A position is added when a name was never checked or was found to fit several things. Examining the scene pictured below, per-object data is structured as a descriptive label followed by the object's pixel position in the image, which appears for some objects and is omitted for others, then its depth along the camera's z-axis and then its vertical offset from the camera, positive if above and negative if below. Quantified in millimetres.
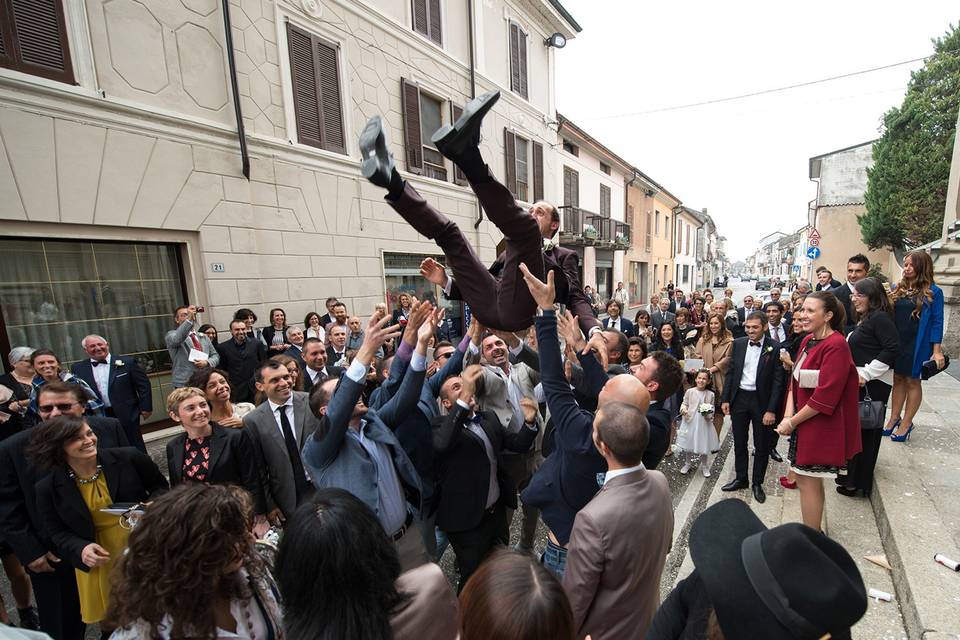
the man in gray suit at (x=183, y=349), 5113 -751
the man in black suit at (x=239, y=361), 5449 -990
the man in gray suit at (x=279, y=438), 2738 -1025
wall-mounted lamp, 13461 +7419
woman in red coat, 2676 -989
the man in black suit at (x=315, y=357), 4297 -772
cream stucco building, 4805 +1818
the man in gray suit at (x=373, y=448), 1992 -863
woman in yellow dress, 2166 -1097
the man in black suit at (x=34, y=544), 2271 -1353
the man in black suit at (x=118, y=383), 4234 -954
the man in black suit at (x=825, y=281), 6625 -384
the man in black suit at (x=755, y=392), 3730 -1211
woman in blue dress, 3949 -678
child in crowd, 4285 -1667
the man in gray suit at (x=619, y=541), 1510 -1001
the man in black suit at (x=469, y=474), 2404 -1188
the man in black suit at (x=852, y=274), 4871 -219
